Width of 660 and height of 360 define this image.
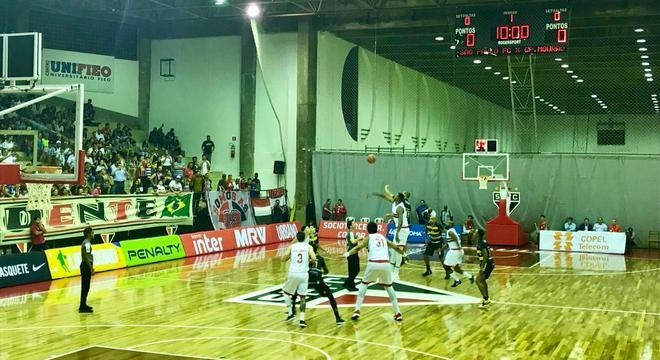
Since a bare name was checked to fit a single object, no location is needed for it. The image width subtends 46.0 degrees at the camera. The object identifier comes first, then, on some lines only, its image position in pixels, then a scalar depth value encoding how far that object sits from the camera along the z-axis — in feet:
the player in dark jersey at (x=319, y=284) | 48.83
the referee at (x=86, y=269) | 53.16
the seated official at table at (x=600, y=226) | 106.52
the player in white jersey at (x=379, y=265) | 50.01
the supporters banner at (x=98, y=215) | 71.41
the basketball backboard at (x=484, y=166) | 111.34
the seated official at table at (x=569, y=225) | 108.88
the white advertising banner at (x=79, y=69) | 112.57
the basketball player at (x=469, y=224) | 107.65
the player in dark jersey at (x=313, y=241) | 49.98
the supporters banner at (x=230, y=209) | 101.35
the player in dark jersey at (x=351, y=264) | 62.23
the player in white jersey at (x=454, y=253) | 62.07
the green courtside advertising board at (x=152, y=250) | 79.30
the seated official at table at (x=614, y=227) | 106.11
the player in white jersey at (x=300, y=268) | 48.32
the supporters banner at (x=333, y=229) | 116.37
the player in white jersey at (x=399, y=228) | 69.26
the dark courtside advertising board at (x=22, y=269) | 64.90
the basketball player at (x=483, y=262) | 55.77
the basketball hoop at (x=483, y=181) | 107.14
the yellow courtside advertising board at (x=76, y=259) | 69.82
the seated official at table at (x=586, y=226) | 107.65
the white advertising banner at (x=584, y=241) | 101.41
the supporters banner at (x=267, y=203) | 111.75
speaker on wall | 119.14
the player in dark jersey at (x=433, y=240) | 73.10
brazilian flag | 92.73
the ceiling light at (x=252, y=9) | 102.42
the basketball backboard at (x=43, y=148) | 39.52
